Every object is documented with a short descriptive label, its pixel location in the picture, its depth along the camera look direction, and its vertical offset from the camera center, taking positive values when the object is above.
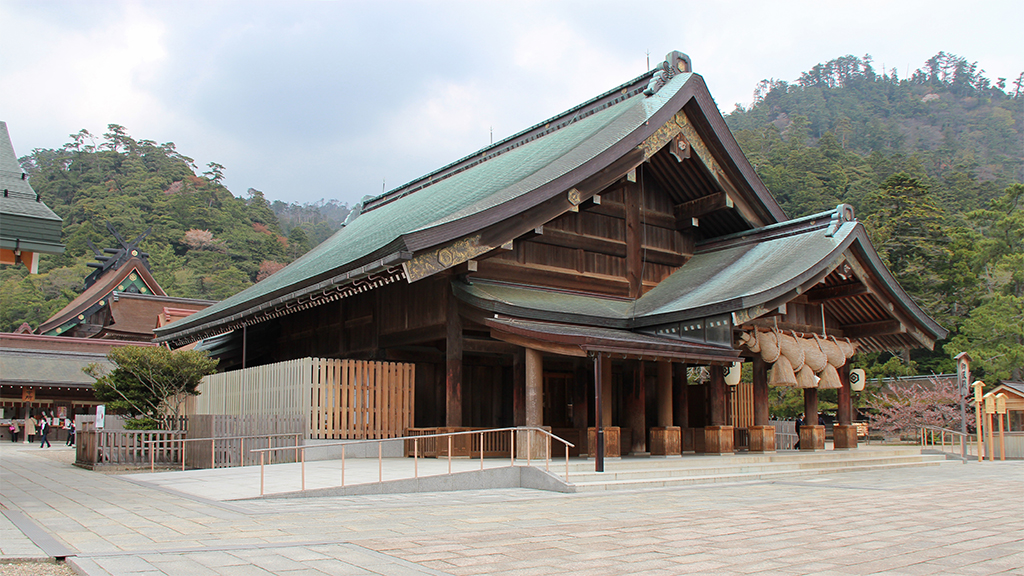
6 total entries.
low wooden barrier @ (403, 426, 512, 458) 14.61 -1.44
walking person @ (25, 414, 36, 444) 31.72 -2.17
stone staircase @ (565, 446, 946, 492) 11.56 -1.67
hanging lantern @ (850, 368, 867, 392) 18.61 -0.24
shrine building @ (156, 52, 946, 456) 13.87 +1.61
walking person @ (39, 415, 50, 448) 28.13 -1.91
